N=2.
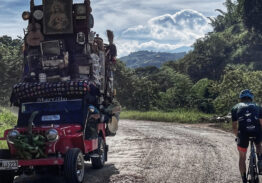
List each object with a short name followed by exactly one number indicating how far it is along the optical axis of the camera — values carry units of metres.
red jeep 7.61
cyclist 7.12
